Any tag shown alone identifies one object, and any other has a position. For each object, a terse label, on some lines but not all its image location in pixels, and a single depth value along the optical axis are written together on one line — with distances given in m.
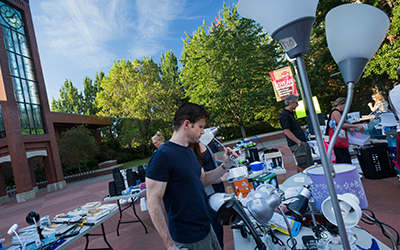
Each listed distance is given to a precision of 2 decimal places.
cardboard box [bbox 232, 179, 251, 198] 2.96
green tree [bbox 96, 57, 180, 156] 22.27
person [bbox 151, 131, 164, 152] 4.99
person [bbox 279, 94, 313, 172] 4.10
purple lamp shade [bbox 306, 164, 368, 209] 1.34
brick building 14.01
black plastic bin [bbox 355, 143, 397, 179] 4.51
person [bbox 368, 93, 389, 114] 6.14
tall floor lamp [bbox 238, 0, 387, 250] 1.00
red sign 11.02
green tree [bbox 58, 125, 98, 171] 20.90
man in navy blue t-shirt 1.49
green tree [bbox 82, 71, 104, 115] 39.69
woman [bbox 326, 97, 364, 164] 4.08
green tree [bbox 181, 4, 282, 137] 18.06
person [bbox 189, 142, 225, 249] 2.94
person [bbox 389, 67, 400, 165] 2.50
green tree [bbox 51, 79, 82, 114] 40.34
